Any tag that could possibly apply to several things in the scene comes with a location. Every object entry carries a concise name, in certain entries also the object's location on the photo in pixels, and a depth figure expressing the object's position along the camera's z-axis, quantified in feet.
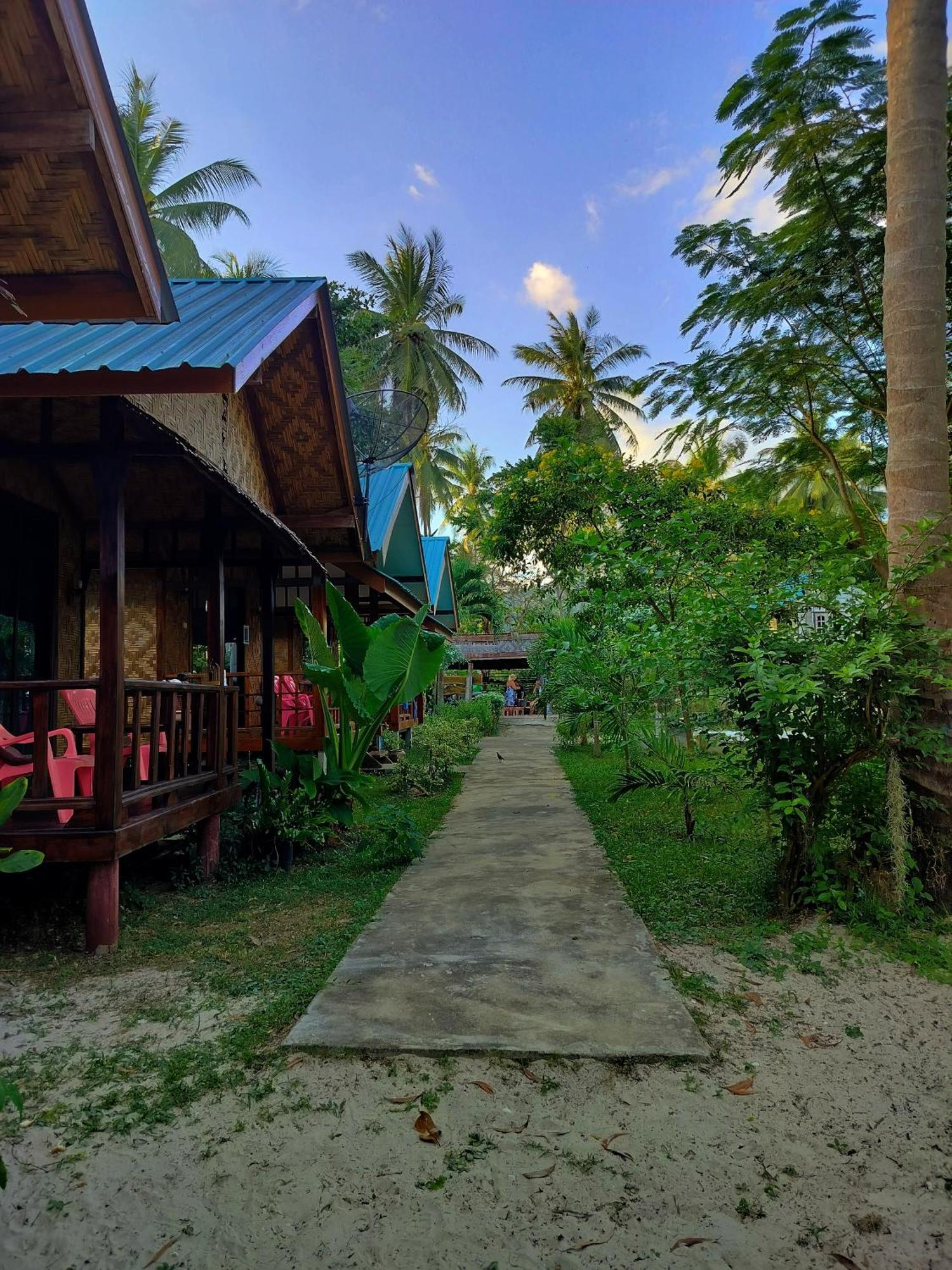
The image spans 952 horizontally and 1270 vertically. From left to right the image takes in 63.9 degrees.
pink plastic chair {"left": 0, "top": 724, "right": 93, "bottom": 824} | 16.48
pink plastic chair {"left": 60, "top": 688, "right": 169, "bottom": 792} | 21.68
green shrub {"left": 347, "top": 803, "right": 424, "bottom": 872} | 22.24
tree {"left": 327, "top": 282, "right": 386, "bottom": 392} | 87.20
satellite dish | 35.47
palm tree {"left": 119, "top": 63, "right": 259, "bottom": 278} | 76.84
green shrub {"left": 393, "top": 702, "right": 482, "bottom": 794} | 37.55
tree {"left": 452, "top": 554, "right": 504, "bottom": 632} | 134.10
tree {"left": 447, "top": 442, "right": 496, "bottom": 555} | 135.23
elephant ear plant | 22.02
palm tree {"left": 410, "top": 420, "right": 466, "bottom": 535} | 118.01
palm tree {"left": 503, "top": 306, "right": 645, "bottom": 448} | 107.55
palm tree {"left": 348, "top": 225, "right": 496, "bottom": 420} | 107.76
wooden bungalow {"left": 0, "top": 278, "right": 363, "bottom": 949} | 15.05
